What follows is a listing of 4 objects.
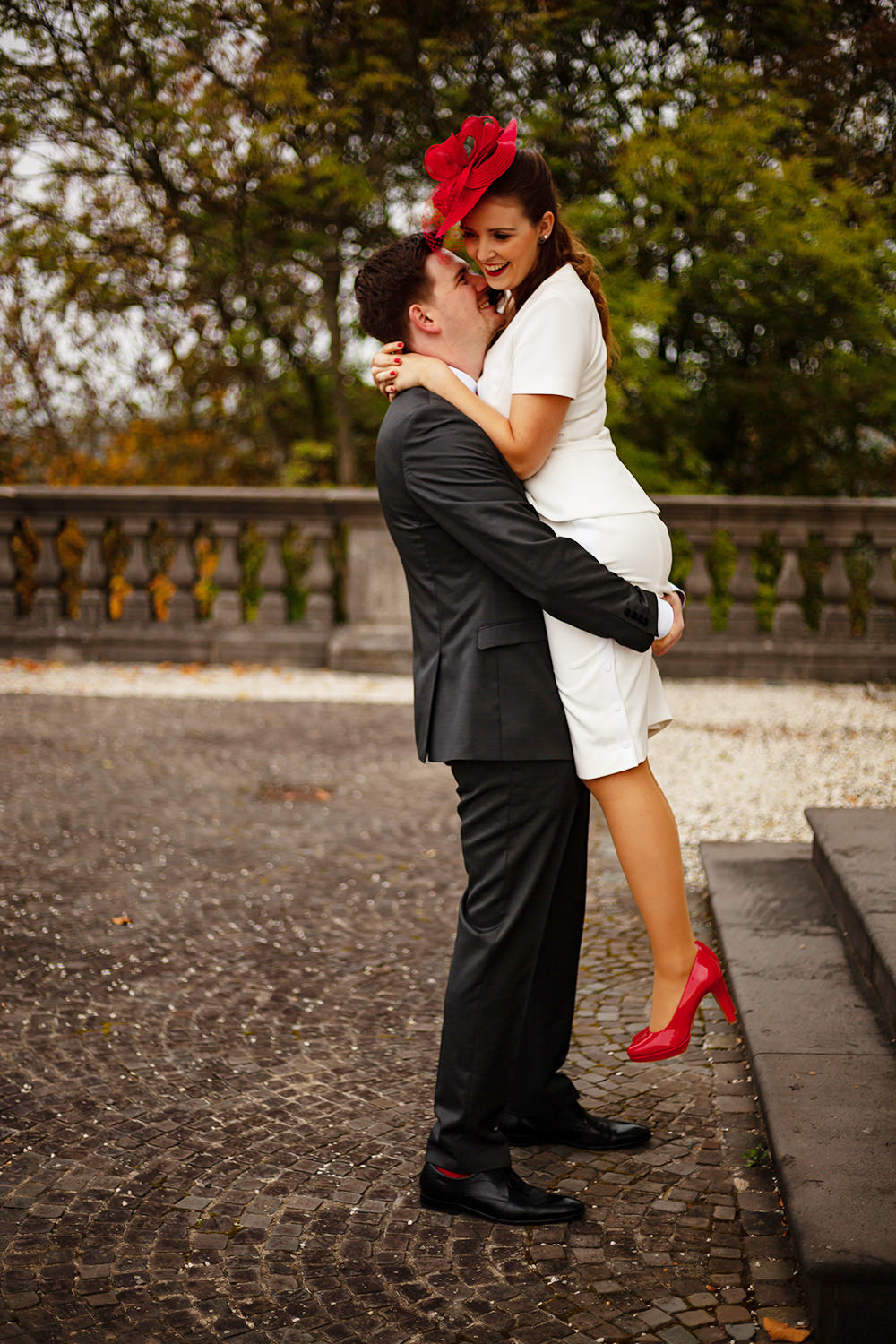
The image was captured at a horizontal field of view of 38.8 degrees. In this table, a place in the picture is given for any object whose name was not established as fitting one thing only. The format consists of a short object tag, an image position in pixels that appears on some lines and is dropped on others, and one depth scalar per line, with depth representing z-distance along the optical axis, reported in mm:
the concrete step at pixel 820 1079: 2258
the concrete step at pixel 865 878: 3527
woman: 2586
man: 2570
